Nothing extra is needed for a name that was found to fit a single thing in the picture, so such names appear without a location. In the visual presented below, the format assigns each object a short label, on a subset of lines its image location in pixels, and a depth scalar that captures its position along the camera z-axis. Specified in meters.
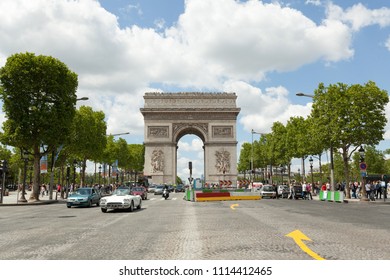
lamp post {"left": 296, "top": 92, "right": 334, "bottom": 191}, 35.83
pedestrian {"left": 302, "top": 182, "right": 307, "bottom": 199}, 41.09
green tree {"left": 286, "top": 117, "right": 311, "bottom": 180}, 51.56
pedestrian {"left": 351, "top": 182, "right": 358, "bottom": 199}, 40.55
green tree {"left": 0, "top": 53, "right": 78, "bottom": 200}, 32.81
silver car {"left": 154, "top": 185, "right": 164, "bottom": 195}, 57.38
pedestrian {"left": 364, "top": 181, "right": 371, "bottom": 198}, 35.81
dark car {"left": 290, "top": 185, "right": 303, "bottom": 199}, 41.03
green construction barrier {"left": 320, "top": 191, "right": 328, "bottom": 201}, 38.21
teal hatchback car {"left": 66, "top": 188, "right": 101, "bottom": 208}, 26.88
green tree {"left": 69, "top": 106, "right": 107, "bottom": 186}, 48.66
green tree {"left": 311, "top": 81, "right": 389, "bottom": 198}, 34.19
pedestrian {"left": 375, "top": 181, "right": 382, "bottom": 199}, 40.32
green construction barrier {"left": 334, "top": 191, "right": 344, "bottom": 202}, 33.53
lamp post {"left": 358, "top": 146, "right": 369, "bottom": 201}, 31.98
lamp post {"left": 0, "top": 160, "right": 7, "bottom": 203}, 30.35
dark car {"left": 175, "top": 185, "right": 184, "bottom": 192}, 70.56
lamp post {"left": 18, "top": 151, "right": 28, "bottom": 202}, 33.22
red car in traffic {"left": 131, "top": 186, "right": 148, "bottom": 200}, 37.31
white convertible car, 20.84
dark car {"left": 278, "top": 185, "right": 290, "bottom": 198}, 44.62
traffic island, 35.56
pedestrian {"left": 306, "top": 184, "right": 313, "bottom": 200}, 41.50
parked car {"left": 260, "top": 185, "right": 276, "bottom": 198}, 42.62
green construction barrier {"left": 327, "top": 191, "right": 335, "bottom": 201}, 35.87
